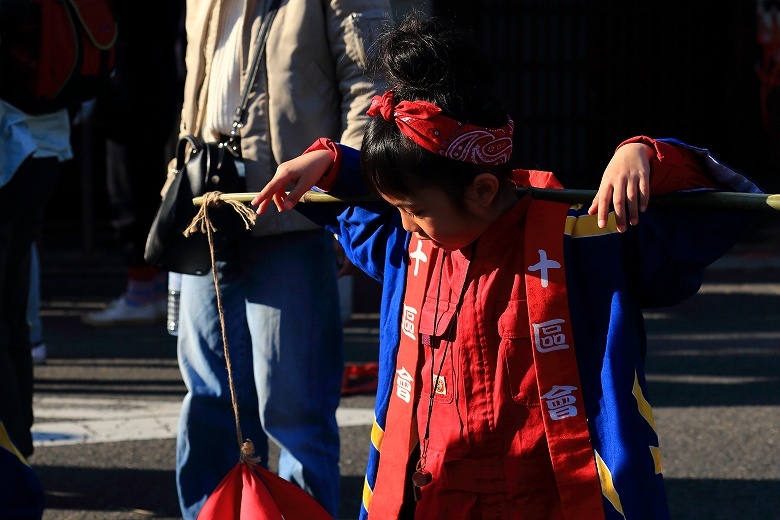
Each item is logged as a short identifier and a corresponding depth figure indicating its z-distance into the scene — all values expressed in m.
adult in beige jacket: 4.59
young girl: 3.82
